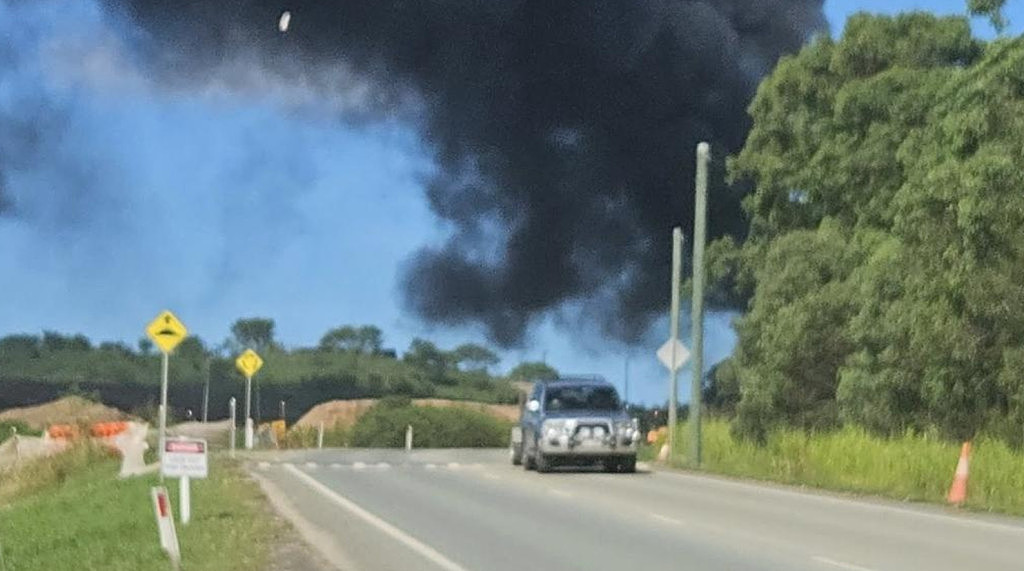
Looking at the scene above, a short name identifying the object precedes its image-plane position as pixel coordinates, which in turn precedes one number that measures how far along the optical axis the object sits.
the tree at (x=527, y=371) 104.43
